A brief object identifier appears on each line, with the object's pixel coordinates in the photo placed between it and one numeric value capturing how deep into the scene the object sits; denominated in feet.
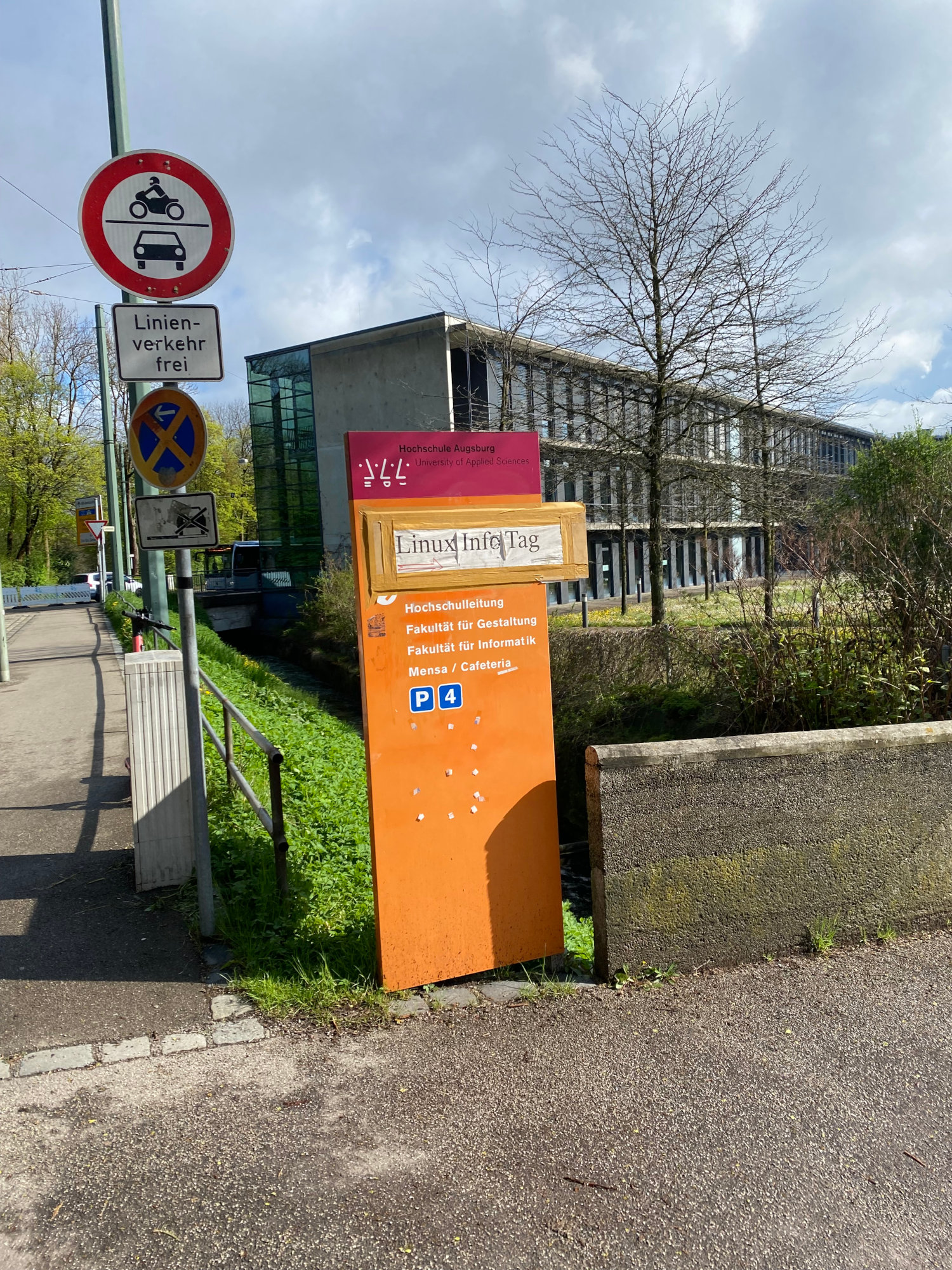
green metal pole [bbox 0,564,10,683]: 45.47
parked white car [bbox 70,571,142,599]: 145.79
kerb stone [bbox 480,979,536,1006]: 13.46
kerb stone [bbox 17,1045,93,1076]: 11.78
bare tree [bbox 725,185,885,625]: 48.29
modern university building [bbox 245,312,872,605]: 54.39
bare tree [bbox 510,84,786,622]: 47.62
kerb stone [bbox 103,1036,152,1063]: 12.00
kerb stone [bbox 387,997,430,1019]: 13.03
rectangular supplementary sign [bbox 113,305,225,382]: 14.56
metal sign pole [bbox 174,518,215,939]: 15.31
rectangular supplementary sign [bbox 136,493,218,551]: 14.76
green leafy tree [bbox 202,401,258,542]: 172.96
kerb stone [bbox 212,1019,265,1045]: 12.37
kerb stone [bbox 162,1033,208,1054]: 12.17
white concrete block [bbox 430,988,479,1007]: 13.34
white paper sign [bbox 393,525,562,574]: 13.21
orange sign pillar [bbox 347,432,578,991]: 13.26
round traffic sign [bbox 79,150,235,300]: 14.55
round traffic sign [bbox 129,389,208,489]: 14.92
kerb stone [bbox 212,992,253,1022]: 13.02
